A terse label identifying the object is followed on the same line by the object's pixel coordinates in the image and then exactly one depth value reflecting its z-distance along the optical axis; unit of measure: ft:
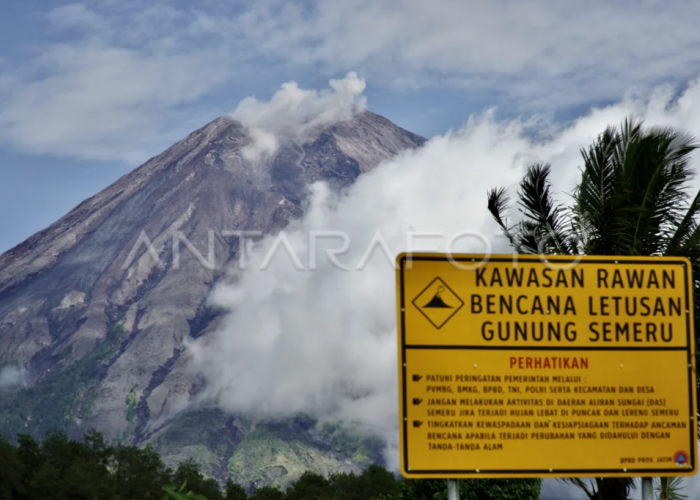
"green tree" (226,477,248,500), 274.16
